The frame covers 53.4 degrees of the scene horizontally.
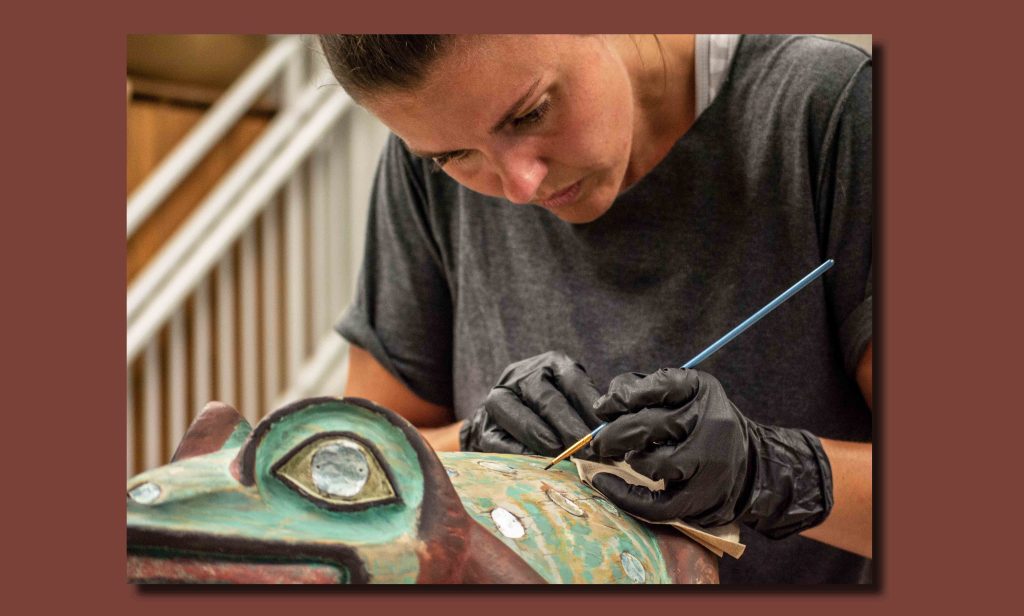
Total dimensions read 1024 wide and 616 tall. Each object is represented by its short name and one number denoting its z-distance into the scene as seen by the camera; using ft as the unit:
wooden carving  2.87
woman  3.42
